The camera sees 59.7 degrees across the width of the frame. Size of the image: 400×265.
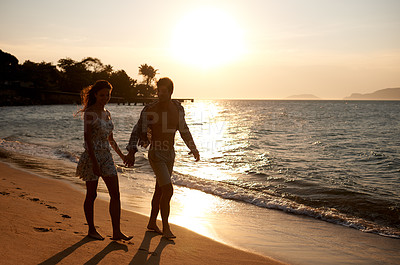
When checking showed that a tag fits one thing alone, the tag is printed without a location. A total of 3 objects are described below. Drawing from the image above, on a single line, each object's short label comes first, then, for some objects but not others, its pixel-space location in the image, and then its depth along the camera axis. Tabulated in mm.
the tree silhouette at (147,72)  132000
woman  4188
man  4695
